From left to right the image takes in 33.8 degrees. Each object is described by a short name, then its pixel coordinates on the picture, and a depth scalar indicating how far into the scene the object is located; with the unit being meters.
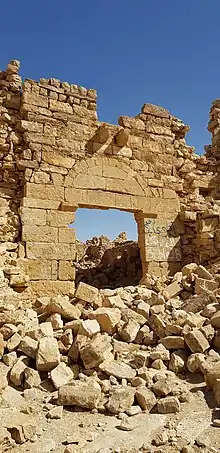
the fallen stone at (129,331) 4.31
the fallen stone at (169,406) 3.14
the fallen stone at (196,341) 3.92
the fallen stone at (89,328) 4.13
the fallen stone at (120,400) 3.15
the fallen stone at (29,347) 3.90
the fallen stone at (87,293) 5.41
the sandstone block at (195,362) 3.72
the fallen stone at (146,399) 3.20
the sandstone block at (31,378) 3.55
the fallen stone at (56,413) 3.09
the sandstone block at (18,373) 3.60
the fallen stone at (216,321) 4.27
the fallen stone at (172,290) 5.68
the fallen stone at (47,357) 3.71
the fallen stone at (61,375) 3.54
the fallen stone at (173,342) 4.04
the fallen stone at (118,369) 3.64
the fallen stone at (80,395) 3.21
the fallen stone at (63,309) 4.69
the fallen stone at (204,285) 5.53
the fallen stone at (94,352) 3.77
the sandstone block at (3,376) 3.45
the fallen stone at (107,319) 4.43
